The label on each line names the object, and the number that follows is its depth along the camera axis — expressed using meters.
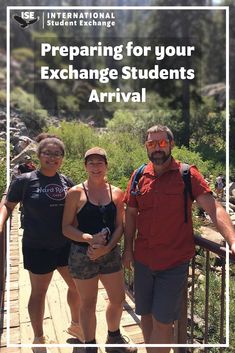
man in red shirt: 2.36
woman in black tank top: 2.50
